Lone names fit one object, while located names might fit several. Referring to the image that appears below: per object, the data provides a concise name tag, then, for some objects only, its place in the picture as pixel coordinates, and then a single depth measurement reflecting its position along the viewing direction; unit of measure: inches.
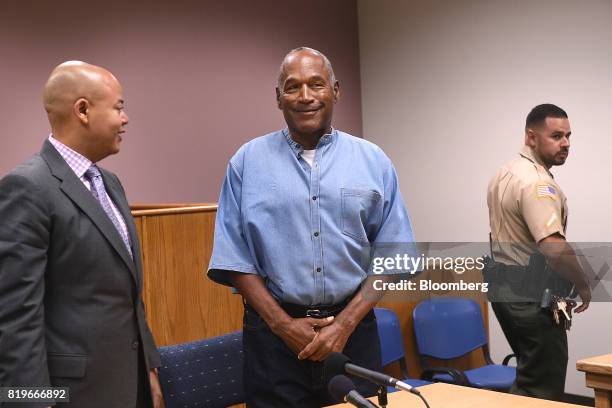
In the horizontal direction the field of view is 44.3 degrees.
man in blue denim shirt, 93.7
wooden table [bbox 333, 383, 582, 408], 86.7
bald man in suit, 79.7
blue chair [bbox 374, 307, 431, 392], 181.6
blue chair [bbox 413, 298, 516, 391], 189.8
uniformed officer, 154.3
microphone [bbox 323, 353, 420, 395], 61.2
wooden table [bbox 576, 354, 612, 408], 104.3
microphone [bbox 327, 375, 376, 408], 59.4
